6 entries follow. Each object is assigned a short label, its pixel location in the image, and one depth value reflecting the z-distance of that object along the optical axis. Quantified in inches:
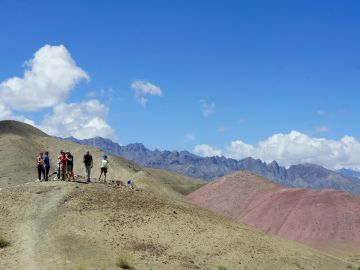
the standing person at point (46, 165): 1501.7
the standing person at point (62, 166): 1500.7
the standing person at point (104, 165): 1584.6
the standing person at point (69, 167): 1508.6
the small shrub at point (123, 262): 1092.5
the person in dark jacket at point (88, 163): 1483.0
